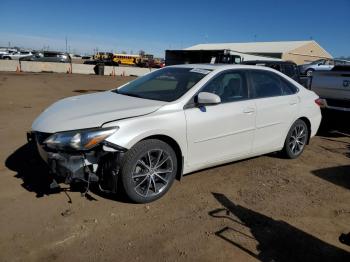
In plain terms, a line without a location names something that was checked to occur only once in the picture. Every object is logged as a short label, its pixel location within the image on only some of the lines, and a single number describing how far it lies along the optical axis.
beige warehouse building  60.00
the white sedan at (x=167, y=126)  3.80
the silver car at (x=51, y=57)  44.06
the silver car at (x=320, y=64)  26.48
